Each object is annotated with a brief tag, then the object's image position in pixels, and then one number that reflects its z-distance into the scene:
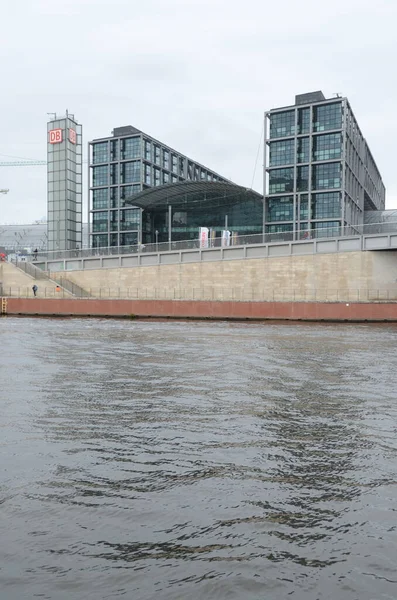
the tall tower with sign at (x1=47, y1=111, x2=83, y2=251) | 91.38
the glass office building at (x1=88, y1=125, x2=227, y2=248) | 105.50
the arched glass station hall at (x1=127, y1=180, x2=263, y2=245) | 80.50
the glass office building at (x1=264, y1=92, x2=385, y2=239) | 82.19
